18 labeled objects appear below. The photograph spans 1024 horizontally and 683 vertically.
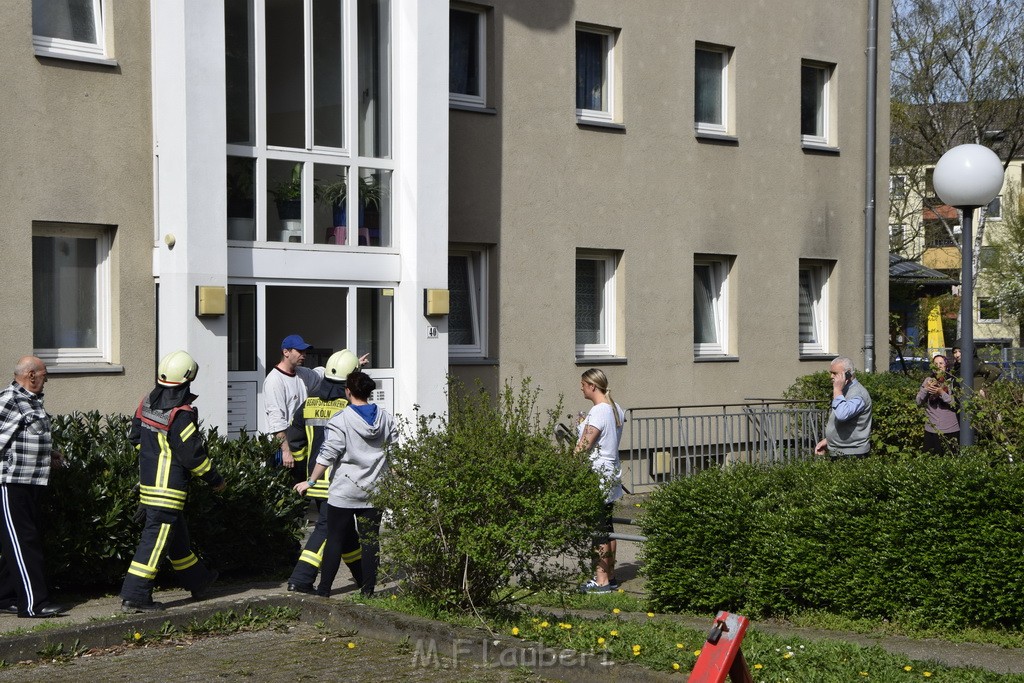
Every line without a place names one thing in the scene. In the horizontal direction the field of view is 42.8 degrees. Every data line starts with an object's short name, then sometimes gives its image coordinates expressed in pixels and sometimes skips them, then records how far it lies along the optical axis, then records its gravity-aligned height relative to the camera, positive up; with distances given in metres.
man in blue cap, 11.22 -0.44
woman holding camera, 13.93 -0.79
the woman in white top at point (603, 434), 10.14 -0.76
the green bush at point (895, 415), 16.16 -0.99
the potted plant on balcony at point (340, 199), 13.80 +1.47
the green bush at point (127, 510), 9.07 -1.25
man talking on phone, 10.98 -0.68
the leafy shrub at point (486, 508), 7.54 -1.00
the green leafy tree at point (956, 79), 38.28 +7.74
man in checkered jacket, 8.47 -1.00
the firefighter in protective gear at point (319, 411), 10.95 -0.62
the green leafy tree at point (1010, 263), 49.12 +2.77
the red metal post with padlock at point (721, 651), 4.93 -1.20
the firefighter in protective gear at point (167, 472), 8.68 -0.90
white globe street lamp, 10.38 +1.26
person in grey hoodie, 9.02 -0.89
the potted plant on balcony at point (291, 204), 13.48 +1.39
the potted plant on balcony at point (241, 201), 13.12 +1.38
